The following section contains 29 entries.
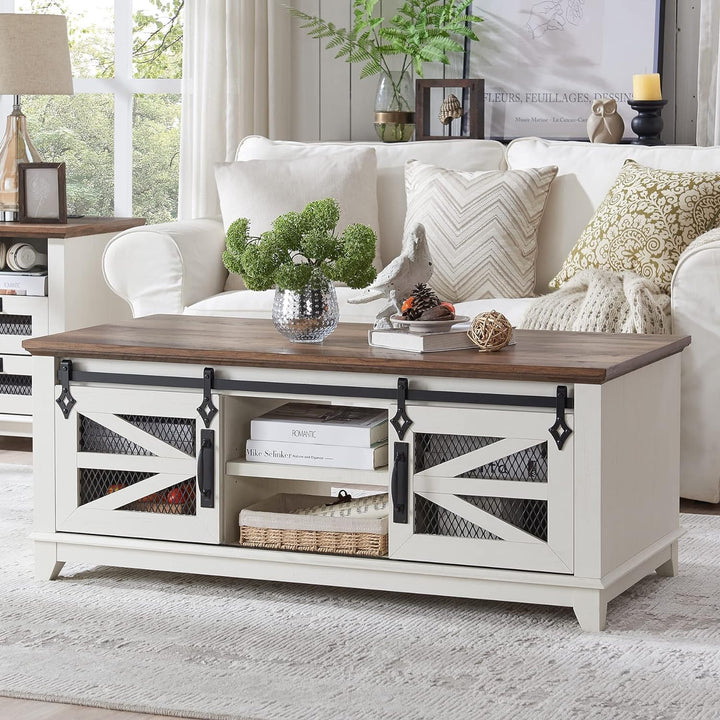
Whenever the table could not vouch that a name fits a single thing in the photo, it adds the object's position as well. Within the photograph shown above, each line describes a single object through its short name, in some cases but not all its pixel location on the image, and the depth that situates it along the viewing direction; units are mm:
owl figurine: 6890
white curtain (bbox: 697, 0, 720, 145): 7044
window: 8361
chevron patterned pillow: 6144
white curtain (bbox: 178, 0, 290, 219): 7828
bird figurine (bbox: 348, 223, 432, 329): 4136
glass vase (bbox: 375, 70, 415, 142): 7372
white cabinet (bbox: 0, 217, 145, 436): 6572
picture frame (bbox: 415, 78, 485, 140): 7359
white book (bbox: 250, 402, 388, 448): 3975
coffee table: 3715
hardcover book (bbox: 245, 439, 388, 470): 3962
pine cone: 4026
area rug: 3213
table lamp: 6851
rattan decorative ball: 3930
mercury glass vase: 4184
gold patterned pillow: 5662
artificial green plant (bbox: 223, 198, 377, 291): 4142
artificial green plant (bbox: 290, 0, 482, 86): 7417
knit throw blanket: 5154
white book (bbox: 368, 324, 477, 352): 3933
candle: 6793
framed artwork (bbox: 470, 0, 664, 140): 7314
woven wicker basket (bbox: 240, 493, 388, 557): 3946
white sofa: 5244
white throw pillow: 6440
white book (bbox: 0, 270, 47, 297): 6552
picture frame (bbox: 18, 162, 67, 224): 6819
